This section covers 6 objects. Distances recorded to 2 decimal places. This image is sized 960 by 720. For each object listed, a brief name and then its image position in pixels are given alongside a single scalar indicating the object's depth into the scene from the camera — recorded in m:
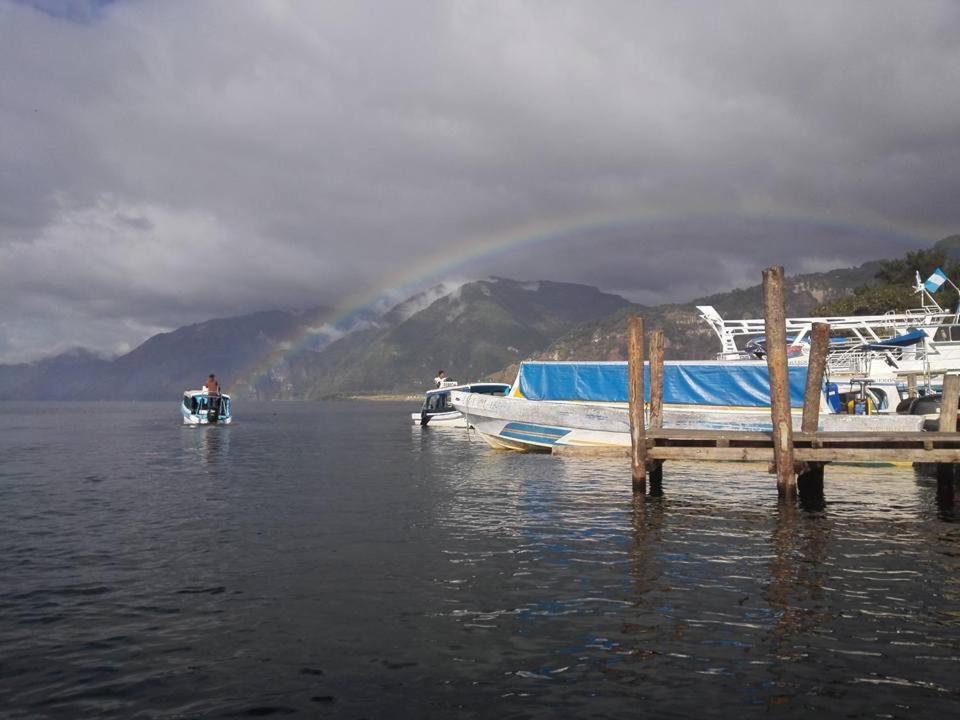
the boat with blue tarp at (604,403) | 32.81
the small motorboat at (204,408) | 72.50
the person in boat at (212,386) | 68.06
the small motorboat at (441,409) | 62.38
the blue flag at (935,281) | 45.69
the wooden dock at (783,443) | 17.55
